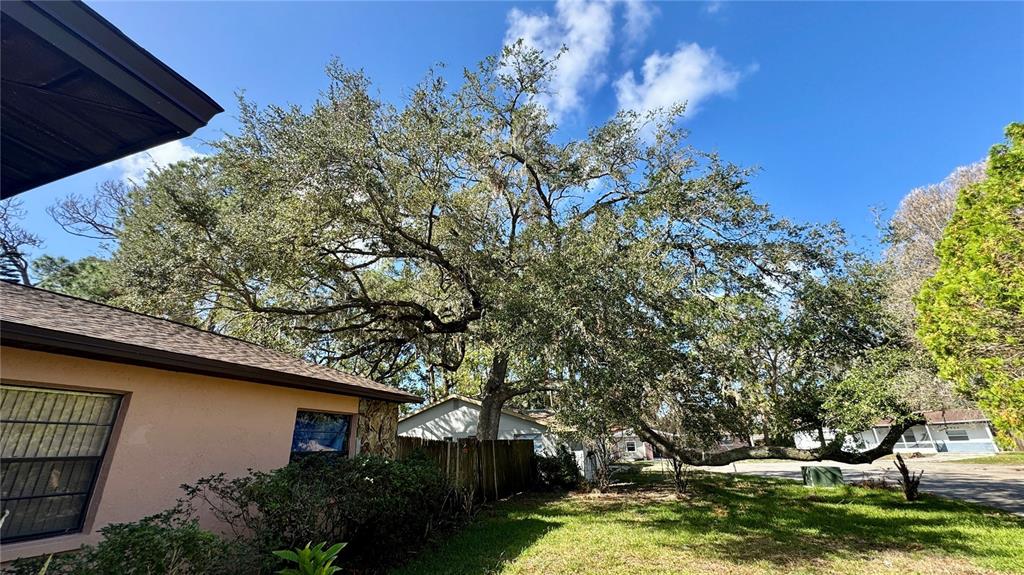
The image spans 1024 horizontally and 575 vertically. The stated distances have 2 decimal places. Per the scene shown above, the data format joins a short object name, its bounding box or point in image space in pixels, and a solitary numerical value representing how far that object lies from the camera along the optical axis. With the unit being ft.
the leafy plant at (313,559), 13.02
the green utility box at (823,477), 45.36
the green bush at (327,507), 16.37
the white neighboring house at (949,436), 96.89
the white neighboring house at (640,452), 121.34
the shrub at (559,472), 48.08
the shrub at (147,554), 10.89
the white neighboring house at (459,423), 61.46
